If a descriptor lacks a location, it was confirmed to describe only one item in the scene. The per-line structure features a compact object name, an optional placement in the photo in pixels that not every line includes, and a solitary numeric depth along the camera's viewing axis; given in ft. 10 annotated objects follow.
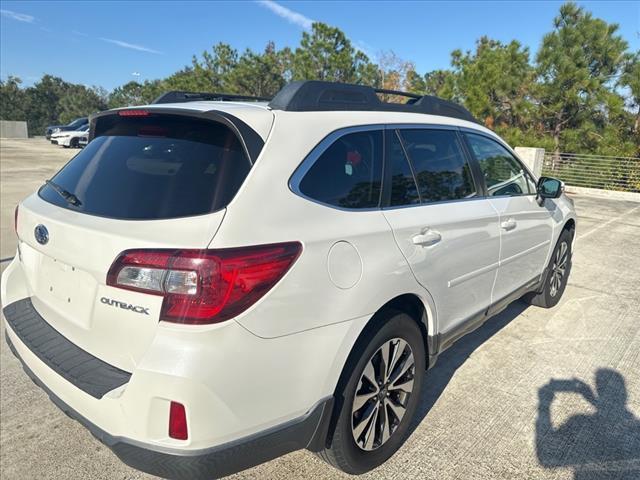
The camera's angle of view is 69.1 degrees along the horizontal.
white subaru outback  5.39
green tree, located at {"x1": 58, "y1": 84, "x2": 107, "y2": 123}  208.64
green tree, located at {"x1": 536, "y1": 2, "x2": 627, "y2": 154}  47.34
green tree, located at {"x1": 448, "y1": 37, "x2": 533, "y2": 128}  52.80
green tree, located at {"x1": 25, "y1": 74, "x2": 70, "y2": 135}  204.54
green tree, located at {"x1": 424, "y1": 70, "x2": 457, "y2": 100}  61.46
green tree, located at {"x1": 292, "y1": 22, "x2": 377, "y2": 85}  81.05
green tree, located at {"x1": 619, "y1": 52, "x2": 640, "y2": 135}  45.93
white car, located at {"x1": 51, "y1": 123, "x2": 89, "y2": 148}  86.43
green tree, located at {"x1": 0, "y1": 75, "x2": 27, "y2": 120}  191.42
